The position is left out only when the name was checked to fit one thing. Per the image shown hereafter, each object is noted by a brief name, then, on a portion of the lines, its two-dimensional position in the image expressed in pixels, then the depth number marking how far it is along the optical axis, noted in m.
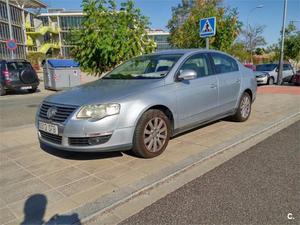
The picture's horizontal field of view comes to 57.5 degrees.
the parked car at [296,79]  15.59
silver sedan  3.57
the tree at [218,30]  11.06
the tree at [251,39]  40.31
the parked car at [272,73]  16.05
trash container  15.86
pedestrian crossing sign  7.54
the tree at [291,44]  27.13
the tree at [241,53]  31.96
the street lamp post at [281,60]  15.68
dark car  13.47
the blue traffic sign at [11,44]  16.45
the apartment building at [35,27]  39.57
